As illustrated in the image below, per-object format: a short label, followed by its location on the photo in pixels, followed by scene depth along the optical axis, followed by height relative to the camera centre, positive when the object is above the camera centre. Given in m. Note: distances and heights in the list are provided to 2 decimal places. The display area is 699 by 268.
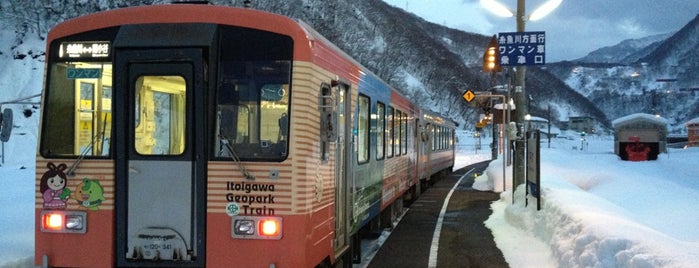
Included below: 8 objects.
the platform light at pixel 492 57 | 19.98 +2.63
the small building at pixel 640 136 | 41.31 +0.35
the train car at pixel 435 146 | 19.00 -0.21
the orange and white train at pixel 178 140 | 5.30 -0.01
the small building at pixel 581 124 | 164.12 +4.55
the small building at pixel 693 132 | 63.28 +0.99
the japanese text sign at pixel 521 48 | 15.29 +2.24
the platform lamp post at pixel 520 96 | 16.11 +1.19
